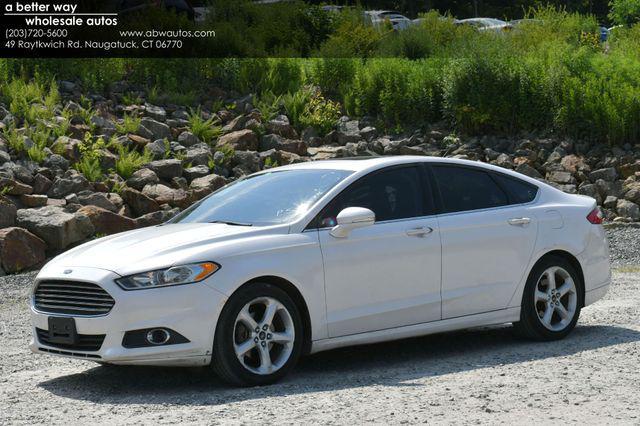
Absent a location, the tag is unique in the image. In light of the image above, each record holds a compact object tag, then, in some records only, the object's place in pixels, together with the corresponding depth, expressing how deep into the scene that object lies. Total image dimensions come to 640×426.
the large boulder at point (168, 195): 16.02
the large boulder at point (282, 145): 18.70
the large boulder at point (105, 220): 14.90
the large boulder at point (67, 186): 15.56
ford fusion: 7.41
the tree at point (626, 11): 36.88
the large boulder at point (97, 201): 15.41
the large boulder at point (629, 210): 17.95
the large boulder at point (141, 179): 16.28
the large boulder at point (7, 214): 14.56
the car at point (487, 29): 25.97
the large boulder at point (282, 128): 19.25
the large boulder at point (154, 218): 15.38
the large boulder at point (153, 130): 18.00
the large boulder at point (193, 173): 17.08
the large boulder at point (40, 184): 15.50
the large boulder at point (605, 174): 18.73
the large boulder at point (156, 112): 18.75
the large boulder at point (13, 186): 15.07
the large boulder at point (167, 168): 16.78
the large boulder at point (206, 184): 16.42
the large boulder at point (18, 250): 13.94
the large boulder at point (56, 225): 14.38
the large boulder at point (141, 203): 15.75
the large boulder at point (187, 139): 18.12
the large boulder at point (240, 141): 18.33
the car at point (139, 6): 24.91
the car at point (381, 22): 27.37
